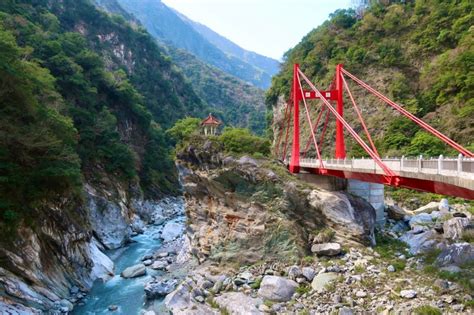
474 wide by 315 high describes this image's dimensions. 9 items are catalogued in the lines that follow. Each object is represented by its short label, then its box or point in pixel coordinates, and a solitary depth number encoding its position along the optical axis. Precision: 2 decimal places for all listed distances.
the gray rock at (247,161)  19.38
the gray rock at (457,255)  13.88
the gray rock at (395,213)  20.99
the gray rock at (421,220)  19.53
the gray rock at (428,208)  22.32
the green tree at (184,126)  38.83
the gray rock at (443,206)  21.80
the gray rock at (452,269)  13.23
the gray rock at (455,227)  16.83
